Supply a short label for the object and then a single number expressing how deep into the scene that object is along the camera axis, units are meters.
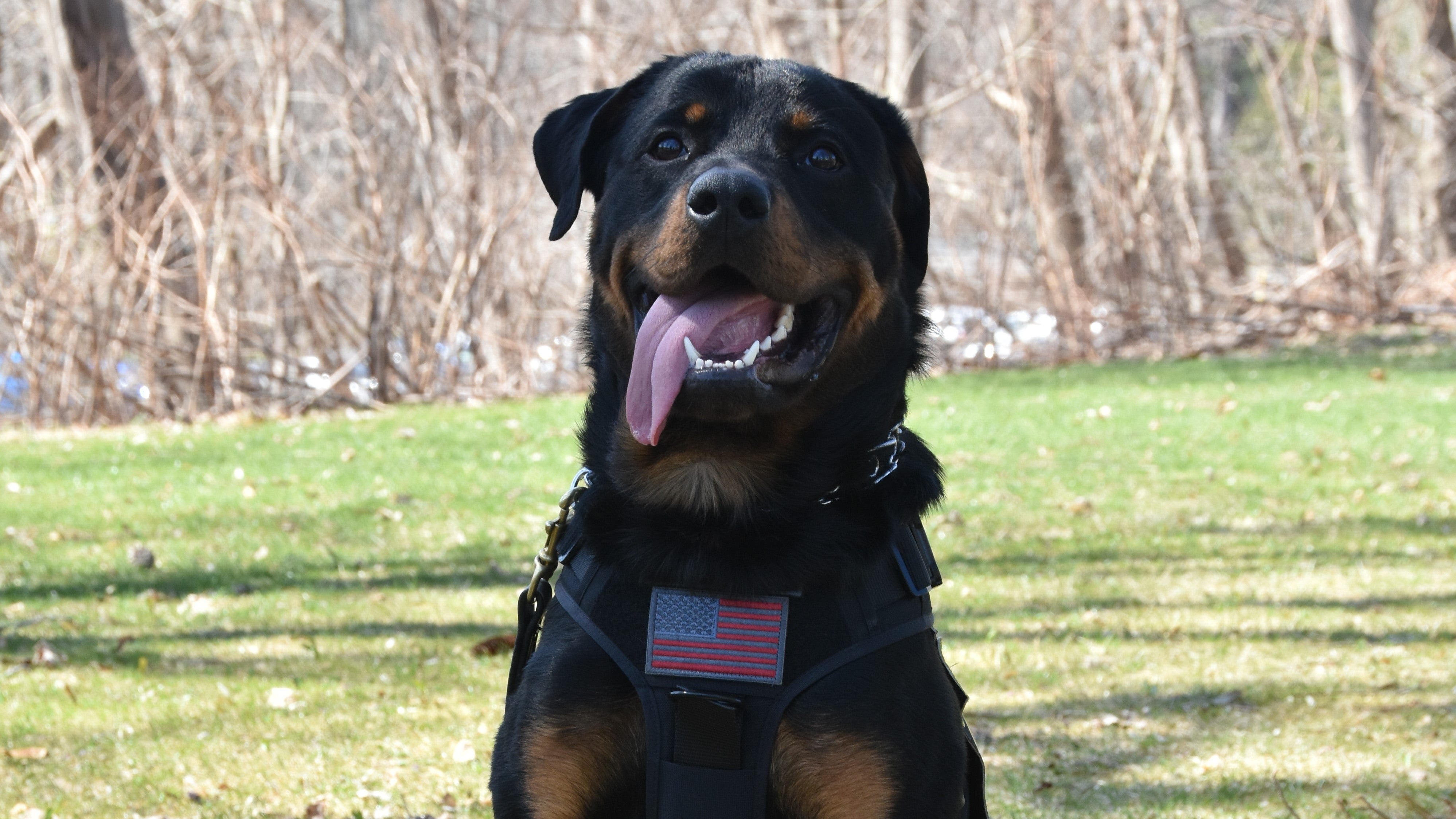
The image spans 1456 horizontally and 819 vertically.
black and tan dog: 2.42
